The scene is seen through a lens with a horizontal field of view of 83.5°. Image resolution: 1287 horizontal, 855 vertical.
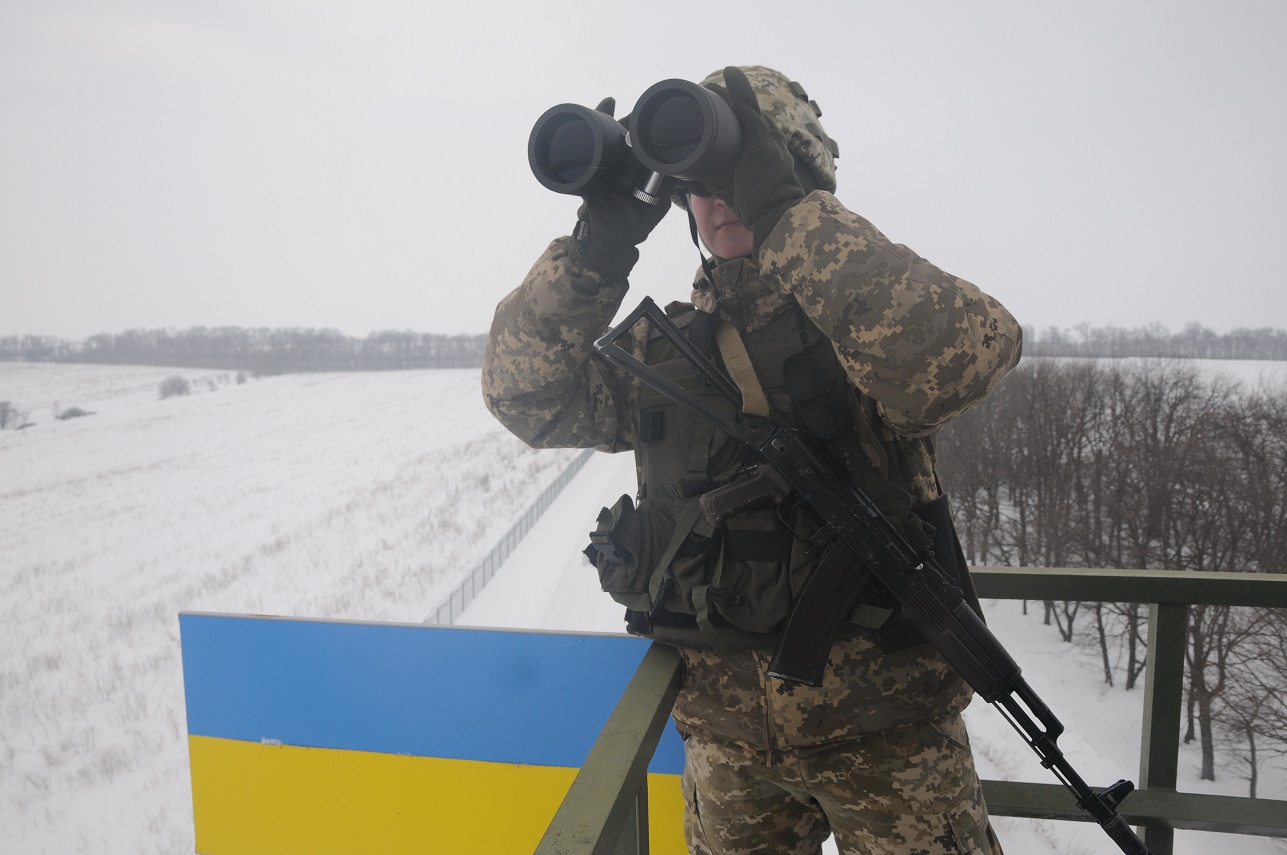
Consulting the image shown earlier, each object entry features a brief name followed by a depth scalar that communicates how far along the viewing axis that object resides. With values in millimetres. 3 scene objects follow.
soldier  1184
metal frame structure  1758
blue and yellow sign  2078
